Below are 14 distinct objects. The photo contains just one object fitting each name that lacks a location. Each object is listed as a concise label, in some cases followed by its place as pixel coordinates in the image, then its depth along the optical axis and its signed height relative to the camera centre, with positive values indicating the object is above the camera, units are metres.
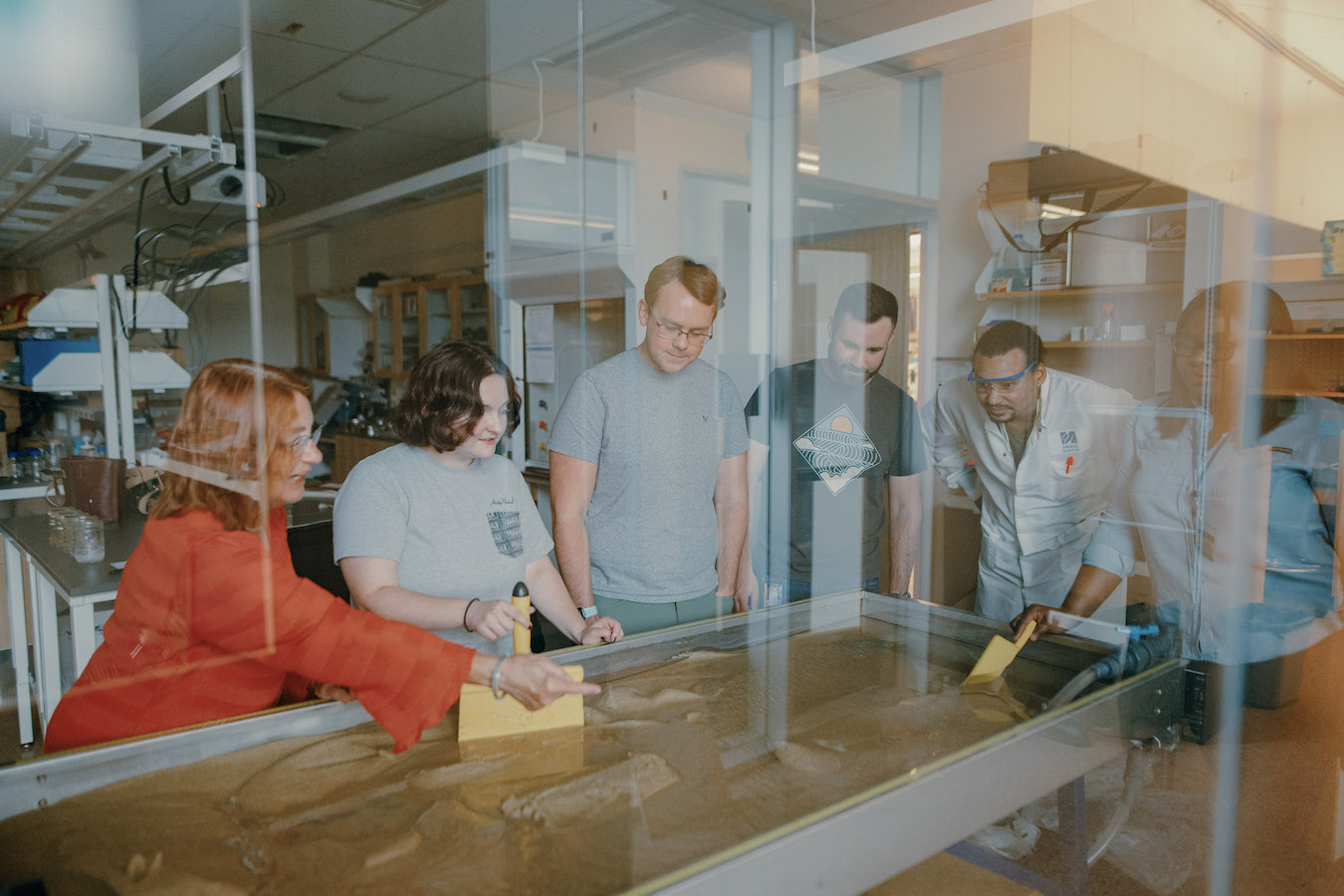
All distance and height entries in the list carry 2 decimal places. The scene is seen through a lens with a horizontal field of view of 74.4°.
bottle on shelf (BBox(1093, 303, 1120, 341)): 2.76 +0.18
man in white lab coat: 2.38 -0.22
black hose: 1.33 -0.46
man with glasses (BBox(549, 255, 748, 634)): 1.97 -0.22
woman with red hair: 1.13 -0.35
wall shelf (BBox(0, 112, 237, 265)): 1.75 +0.45
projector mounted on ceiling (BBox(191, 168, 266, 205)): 2.35 +0.53
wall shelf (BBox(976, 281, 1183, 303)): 2.58 +0.29
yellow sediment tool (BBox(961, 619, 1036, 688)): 1.43 -0.46
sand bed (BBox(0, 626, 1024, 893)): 0.86 -0.47
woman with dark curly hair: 1.38 -0.22
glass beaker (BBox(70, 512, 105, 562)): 2.10 -0.38
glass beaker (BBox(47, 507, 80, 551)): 2.08 -0.35
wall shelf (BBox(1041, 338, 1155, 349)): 2.58 +0.12
